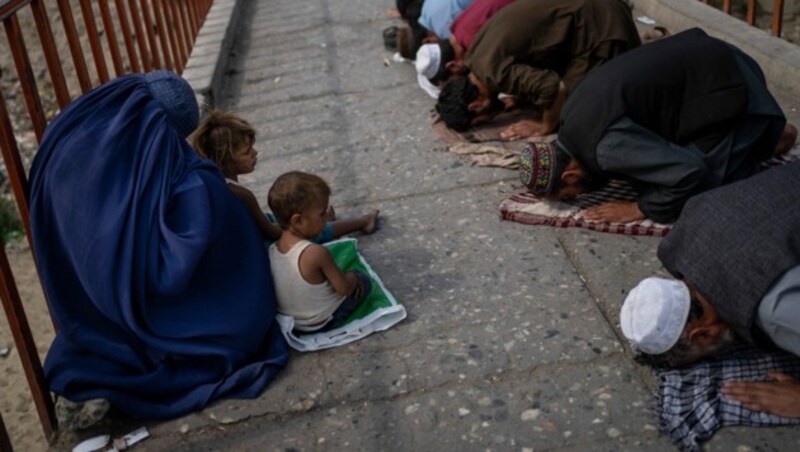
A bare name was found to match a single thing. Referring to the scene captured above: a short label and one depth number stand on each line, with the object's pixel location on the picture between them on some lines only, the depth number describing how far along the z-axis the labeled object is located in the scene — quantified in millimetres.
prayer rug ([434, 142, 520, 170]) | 4203
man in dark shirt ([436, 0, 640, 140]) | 4473
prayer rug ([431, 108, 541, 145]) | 4609
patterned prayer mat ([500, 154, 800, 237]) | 3396
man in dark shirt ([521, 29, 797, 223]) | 3309
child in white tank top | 2893
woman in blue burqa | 2627
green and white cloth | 2916
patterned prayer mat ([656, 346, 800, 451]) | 2318
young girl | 3152
